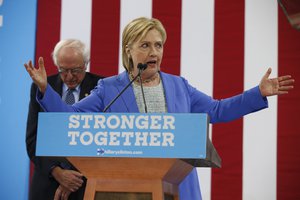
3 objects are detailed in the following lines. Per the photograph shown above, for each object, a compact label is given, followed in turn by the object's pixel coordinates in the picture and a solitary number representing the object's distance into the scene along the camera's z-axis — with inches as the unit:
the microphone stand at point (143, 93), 178.1
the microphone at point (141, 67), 182.4
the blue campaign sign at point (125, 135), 141.1
